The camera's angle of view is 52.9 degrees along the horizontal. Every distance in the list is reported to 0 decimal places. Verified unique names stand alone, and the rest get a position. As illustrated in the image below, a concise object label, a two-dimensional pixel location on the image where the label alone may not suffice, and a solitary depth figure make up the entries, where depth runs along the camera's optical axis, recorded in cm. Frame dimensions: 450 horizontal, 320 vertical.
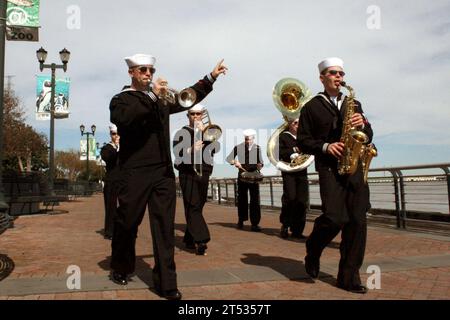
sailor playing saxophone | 414
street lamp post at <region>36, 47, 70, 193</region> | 1916
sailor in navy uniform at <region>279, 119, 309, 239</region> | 788
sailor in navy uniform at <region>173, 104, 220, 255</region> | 630
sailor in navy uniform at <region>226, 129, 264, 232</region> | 912
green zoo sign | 953
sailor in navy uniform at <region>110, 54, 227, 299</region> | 403
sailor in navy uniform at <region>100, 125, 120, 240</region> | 747
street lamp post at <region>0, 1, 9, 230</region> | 735
